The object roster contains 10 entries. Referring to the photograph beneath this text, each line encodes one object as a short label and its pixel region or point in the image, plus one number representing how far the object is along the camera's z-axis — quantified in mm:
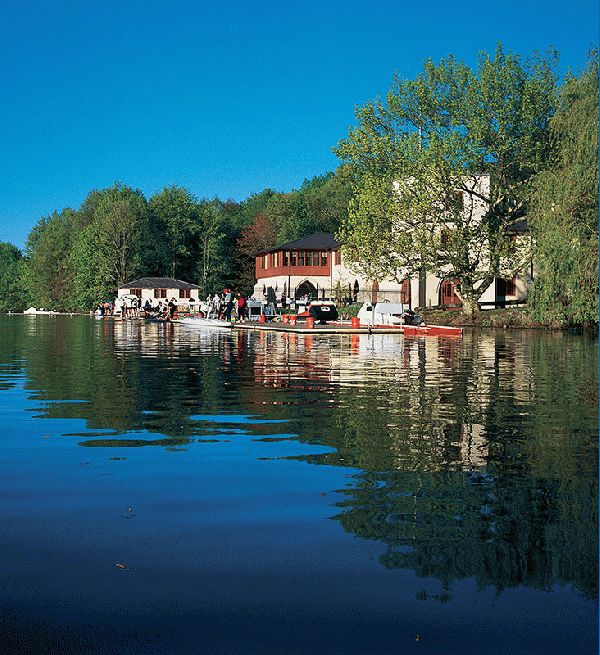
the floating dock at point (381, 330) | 49969
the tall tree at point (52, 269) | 160750
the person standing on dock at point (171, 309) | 79956
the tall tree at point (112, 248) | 135875
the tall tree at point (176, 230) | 139875
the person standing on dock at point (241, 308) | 67750
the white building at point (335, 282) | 78125
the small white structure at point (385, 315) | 56750
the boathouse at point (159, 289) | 129125
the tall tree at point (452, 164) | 61562
